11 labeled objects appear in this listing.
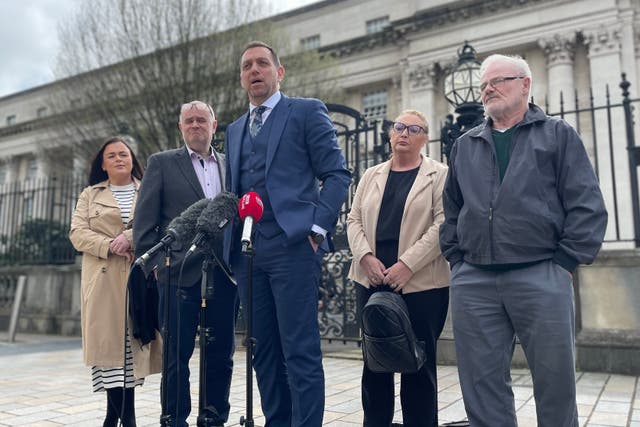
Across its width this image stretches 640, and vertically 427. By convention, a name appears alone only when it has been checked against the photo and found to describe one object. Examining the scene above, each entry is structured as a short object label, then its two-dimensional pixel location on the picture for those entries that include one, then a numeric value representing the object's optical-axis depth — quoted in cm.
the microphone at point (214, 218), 280
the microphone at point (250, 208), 275
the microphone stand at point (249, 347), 263
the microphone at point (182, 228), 289
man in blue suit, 305
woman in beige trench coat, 391
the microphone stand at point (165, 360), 295
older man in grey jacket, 263
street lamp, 710
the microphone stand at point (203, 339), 288
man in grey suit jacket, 372
